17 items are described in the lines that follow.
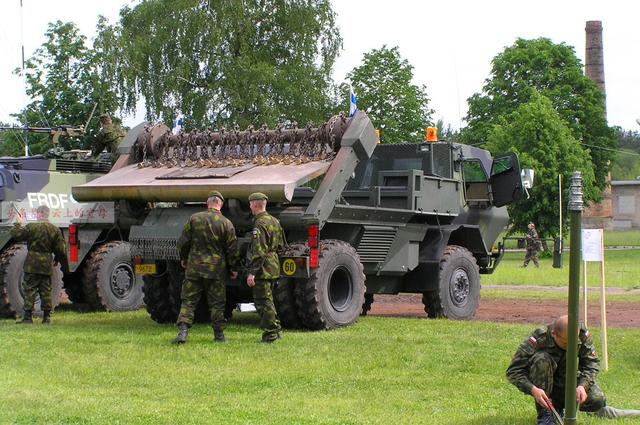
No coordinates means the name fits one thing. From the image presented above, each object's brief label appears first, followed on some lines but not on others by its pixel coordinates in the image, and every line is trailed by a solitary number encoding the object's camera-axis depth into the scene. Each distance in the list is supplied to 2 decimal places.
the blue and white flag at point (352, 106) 14.64
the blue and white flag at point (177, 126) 15.96
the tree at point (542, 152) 50.12
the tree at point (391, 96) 41.84
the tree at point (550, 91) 59.09
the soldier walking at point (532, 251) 36.69
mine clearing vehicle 13.82
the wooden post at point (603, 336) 10.91
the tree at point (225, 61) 38.69
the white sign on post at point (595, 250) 11.05
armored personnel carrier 16.89
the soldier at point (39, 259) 15.70
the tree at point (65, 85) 35.16
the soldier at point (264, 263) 12.80
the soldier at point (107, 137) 20.14
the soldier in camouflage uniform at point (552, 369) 7.92
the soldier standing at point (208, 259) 12.80
